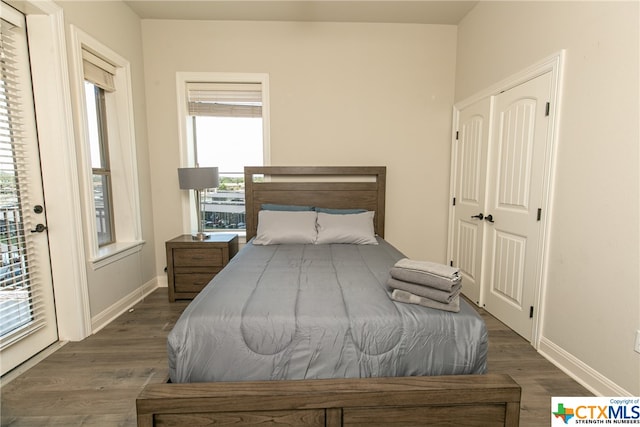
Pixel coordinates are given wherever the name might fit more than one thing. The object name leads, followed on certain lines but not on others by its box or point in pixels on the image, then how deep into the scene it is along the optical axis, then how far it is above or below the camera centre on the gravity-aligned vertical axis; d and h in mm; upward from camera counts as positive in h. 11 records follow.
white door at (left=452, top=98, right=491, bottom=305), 2861 -144
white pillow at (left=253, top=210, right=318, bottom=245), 2836 -478
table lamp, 3021 +1
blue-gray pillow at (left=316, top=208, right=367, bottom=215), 3173 -353
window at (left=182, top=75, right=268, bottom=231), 3324 +517
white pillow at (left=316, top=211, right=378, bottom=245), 2842 -492
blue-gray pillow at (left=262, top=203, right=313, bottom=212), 3215 -321
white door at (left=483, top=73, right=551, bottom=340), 2197 -189
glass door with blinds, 1875 -270
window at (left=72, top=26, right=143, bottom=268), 2469 +196
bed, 1187 -810
